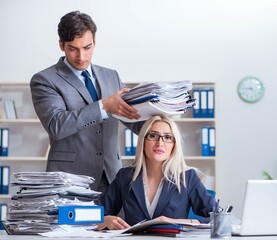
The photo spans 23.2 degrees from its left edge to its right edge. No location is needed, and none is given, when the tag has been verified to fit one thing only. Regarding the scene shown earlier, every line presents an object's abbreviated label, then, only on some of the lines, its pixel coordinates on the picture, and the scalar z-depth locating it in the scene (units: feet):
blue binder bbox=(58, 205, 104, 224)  8.07
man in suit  10.00
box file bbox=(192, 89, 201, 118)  21.17
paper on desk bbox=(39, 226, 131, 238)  7.40
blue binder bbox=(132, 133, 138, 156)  21.30
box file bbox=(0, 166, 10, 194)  21.11
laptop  7.39
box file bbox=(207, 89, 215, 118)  21.16
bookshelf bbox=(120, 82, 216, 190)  21.71
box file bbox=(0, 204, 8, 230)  21.13
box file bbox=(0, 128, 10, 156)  21.25
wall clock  21.98
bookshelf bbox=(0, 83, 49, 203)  21.93
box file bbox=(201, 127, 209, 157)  21.20
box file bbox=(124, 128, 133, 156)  21.26
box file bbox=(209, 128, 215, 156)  21.25
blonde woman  9.27
